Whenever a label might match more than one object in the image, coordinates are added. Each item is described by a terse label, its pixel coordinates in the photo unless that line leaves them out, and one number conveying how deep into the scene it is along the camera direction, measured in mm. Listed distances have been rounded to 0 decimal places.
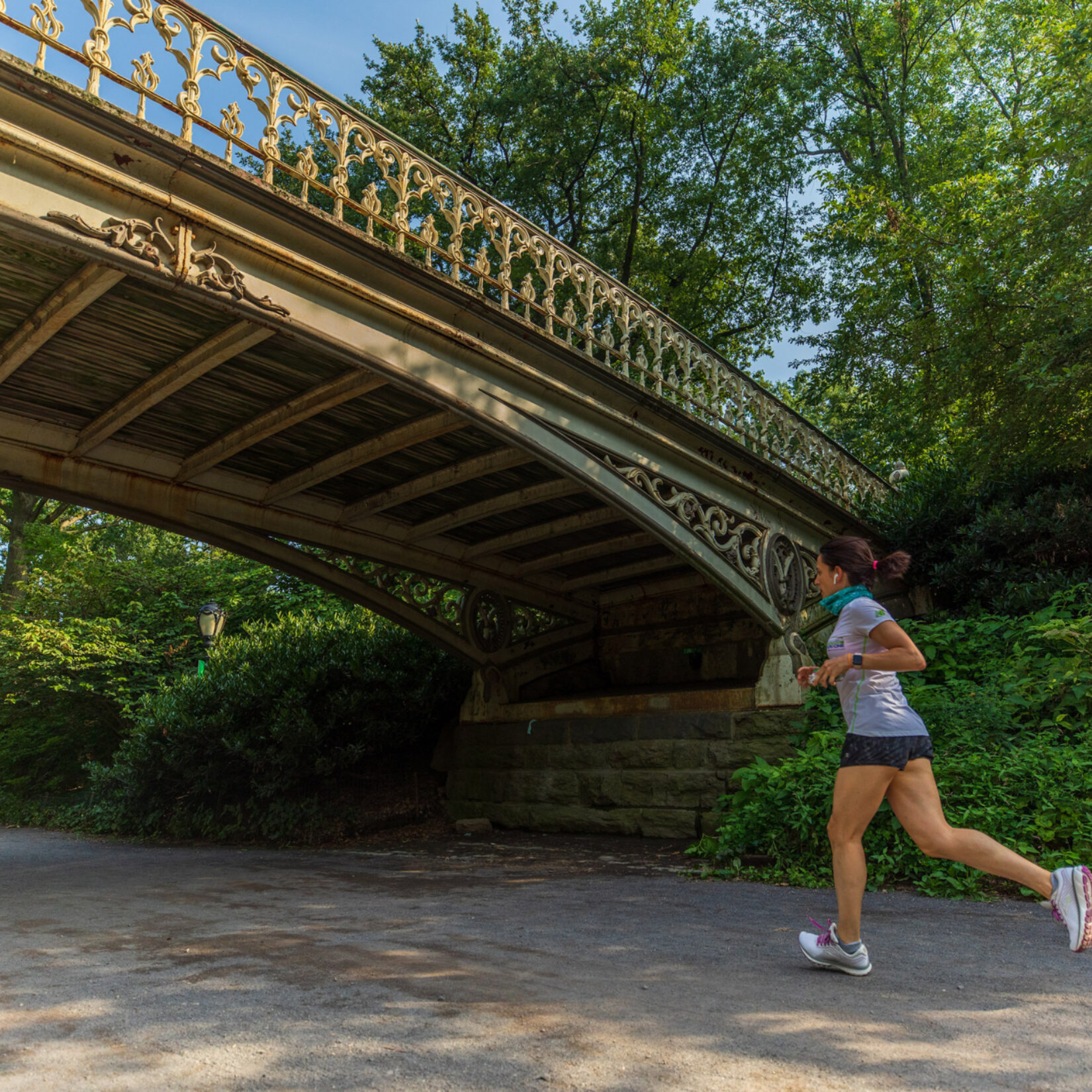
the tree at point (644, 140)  18016
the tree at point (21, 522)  18812
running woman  3133
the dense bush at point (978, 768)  5500
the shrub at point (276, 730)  10203
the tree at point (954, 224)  9164
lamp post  11984
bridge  4883
